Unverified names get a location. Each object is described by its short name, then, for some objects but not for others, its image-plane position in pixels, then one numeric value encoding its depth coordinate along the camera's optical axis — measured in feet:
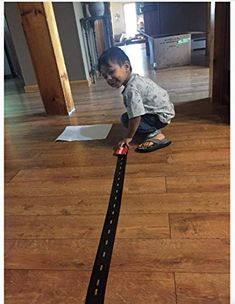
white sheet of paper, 5.50
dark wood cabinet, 14.03
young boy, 4.35
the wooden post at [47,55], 6.21
